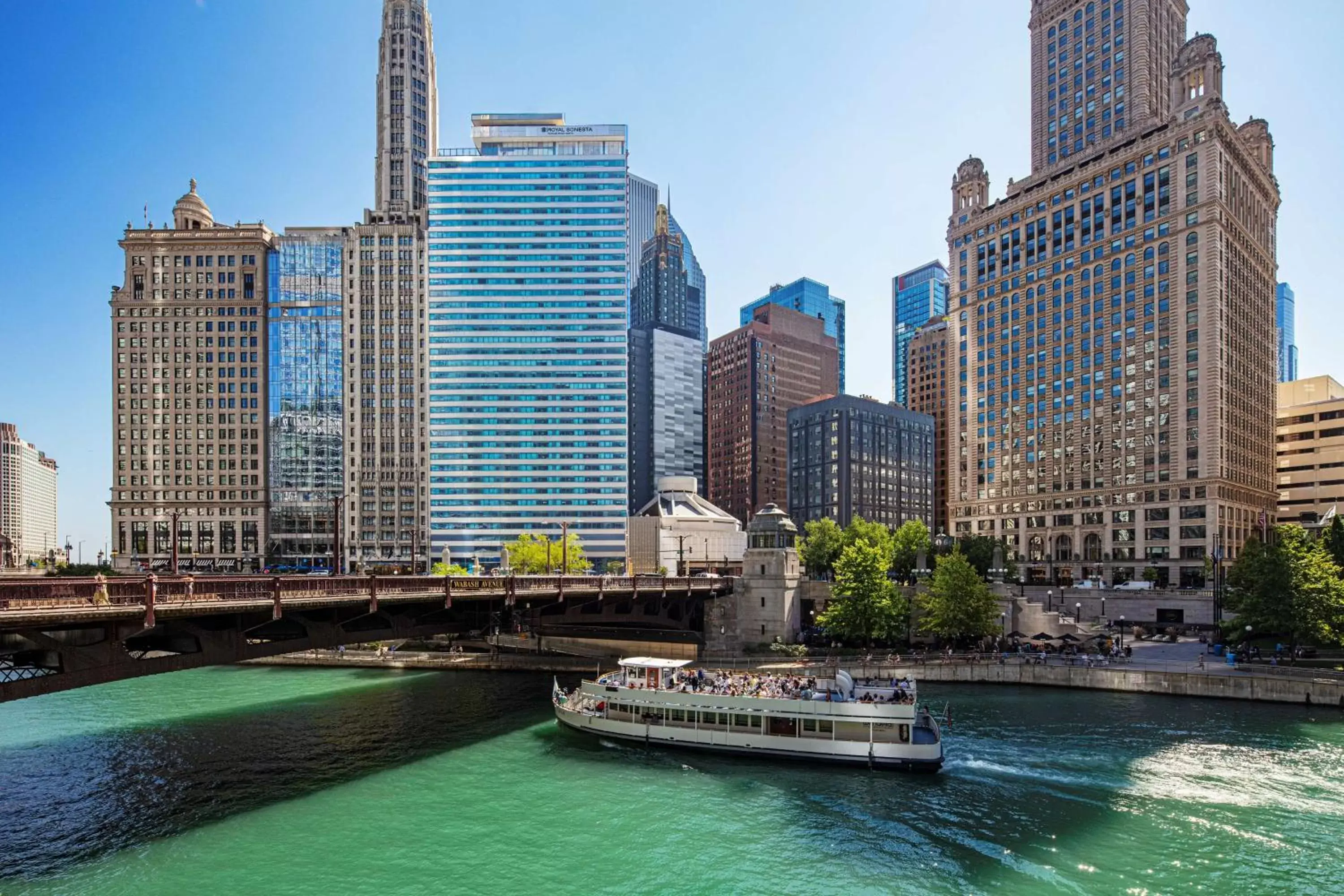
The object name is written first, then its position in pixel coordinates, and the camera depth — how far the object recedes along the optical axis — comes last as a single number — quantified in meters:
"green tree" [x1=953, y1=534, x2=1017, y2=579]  109.31
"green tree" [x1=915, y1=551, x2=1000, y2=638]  73.88
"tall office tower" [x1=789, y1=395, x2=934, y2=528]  196.12
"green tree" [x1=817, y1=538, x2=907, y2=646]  75.69
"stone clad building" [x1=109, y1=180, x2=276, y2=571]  155.25
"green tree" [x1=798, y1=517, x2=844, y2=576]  110.25
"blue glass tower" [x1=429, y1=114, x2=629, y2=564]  156.75
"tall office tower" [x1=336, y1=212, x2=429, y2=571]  159.62
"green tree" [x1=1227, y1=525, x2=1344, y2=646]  66.00
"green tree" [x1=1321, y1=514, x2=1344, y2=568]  80.62
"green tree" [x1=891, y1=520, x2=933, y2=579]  106.50
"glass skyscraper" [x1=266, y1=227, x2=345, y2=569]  156.50
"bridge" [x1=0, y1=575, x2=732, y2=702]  28.78
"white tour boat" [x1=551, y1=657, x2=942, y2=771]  44.59
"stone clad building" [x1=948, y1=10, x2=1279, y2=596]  111.81
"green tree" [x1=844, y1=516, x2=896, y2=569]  105.69
